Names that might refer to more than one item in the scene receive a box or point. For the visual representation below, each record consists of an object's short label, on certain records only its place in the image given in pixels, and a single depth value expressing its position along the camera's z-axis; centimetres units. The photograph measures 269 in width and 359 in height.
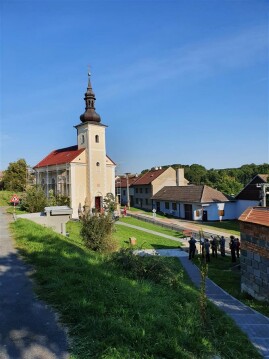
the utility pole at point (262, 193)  1873
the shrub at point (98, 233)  1445
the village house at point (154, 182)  4838
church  3859
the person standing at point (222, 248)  1860
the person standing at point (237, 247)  1701
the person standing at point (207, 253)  1689
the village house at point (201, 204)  3647
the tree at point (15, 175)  5334
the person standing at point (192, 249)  1777
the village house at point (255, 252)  1014
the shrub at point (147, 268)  895
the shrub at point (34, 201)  2556
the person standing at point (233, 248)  1681
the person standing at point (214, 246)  1816
